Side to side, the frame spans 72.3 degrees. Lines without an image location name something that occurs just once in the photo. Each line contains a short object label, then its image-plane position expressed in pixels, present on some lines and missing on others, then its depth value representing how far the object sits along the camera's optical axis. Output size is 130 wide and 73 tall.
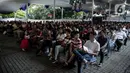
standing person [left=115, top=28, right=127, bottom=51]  4.54
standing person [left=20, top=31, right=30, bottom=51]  4.50
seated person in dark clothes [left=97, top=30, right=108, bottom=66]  3.20
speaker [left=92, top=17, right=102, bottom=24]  9.15
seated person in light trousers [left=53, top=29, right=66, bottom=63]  3.32
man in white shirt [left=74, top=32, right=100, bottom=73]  2.62
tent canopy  8.54
